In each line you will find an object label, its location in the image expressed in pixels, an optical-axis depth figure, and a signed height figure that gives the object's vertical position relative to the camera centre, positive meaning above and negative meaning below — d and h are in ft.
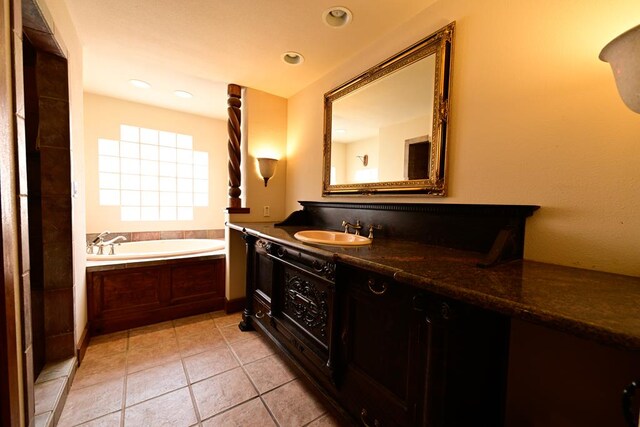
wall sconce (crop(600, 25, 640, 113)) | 2.06 +1.32
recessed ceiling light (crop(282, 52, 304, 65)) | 6.17 +3.81
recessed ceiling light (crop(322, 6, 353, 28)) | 4.66 +3.78
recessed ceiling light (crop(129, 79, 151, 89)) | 7.95 +3.90
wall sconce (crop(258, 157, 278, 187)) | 7.98 +1.19
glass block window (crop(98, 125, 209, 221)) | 9.72 +1.06
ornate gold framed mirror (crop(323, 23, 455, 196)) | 4.34 +1.76
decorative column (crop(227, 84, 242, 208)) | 7.84 +1.98
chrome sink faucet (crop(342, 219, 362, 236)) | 5.53 -0.53
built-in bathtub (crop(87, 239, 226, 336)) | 6.49 -2.63
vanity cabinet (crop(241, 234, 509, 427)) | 2.58 -1.91
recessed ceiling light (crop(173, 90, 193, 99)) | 8.63 +3.90
